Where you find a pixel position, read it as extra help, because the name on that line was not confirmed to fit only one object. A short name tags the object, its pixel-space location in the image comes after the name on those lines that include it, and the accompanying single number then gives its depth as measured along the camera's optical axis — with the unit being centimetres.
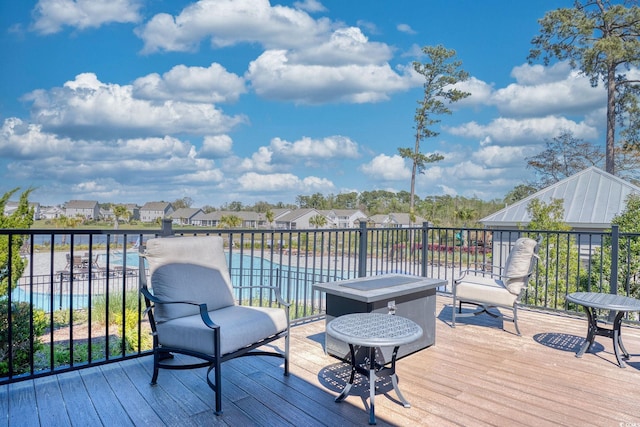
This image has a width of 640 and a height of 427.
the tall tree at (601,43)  1191
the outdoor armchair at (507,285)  381
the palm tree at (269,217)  3459
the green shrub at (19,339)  566
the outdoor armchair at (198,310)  231
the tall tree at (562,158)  1906
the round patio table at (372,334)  214
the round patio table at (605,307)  300
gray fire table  295
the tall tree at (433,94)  1984
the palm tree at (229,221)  3026
